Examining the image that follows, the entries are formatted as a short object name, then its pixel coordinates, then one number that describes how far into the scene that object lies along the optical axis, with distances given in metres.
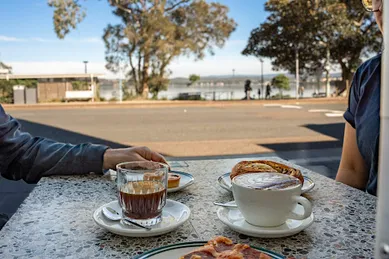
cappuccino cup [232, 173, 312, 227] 0.97
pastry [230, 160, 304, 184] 1.28
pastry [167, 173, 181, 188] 1.45
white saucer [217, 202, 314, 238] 0.99
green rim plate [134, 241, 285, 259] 0.79
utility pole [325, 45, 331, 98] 25.05
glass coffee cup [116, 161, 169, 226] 1.08
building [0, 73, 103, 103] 22.52
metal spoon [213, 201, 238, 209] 1.14
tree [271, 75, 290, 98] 31.39
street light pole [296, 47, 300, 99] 24.46
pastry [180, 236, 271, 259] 0.72
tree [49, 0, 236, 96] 22.28
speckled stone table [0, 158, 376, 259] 0.95
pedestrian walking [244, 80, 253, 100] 24.56
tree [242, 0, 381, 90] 22.59
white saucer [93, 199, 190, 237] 1.00
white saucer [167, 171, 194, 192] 1.45
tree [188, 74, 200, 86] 39.19
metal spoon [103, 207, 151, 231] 1.04
